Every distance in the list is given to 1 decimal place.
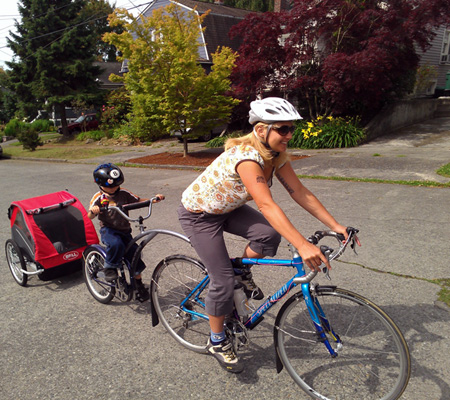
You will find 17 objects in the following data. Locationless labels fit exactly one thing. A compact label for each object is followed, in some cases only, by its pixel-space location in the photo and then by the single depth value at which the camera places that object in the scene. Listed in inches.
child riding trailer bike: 129.0
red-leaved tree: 474.6
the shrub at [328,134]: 522.0
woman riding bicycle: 84.9
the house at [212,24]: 969.2
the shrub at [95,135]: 917.9
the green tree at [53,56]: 939.3
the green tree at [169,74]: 471.8
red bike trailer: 154.0
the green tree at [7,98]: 992.2
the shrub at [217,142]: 643.5
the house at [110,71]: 1409.0
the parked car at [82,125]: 1081.2
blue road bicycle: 85.0
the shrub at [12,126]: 1214.9
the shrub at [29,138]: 798.5
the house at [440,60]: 893.2
